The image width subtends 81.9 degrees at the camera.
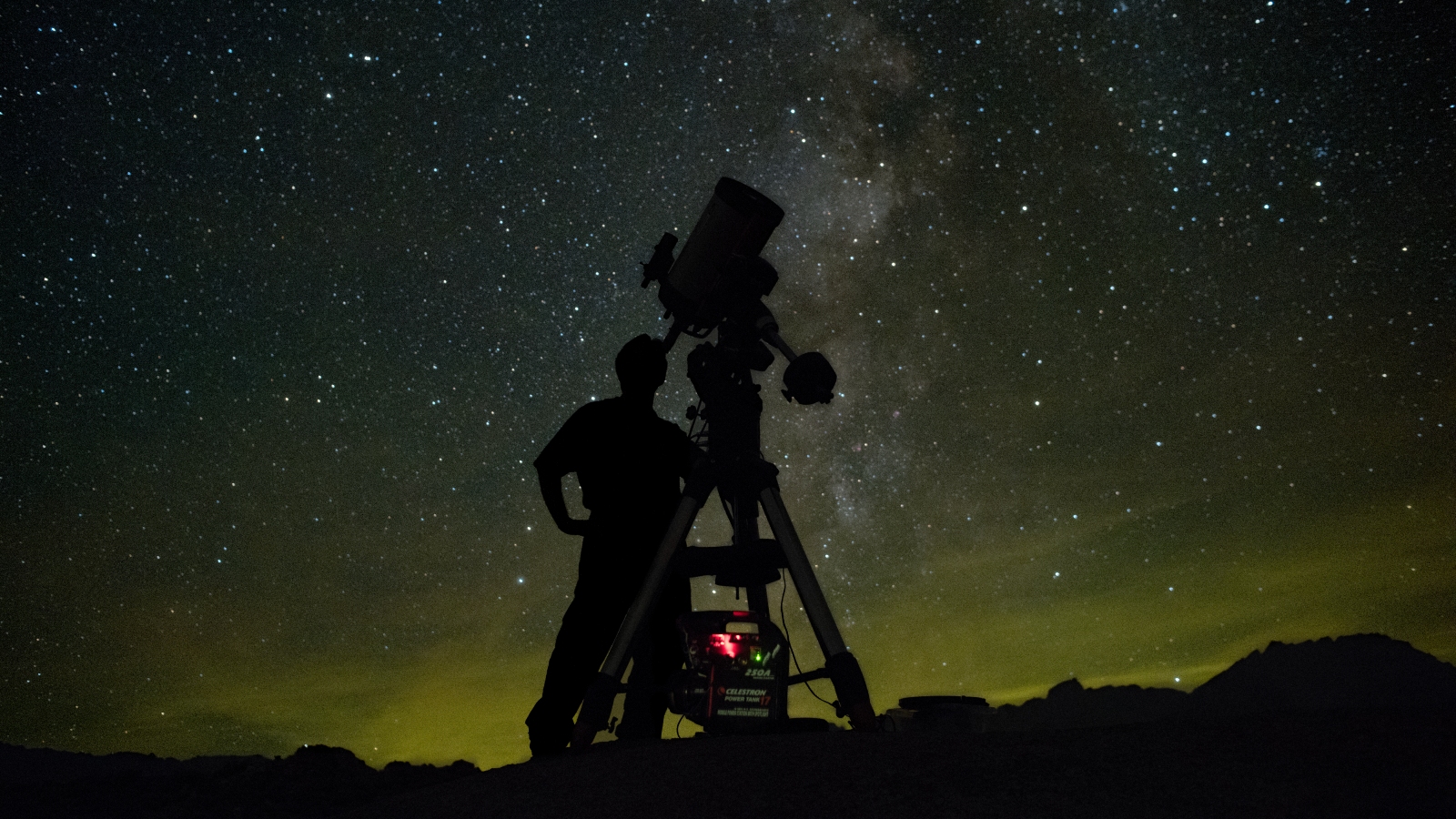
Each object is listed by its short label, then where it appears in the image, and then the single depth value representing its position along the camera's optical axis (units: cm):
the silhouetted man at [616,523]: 413
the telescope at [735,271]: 424
